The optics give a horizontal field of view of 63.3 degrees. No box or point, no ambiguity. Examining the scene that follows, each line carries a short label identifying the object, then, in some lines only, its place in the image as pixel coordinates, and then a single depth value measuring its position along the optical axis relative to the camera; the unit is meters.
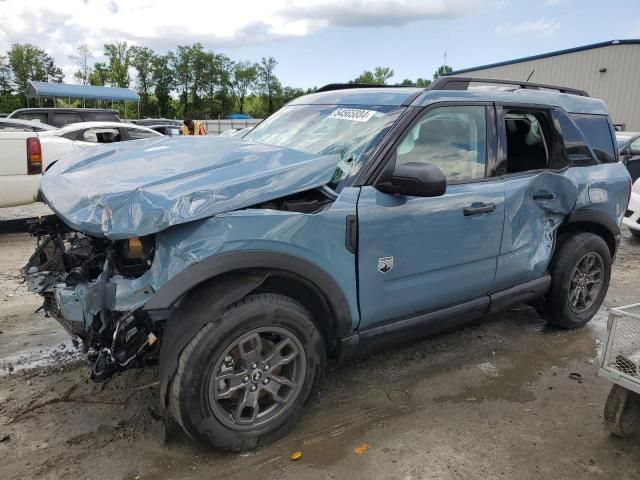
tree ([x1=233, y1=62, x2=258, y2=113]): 60.19
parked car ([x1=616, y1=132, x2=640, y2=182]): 10.01
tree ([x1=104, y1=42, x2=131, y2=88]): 55.44
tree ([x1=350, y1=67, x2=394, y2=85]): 78.50
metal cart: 2.63
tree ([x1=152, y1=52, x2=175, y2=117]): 55.88
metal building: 20.53
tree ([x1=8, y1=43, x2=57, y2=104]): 53.12
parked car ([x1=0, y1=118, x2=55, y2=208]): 6.88
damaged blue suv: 2.42
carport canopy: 33.12
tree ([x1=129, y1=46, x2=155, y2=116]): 56.53
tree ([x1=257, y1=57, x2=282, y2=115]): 61.44
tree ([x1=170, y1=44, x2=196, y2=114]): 57.22
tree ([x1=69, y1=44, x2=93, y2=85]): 54.81
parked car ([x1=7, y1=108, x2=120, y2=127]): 14.91
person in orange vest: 11.33
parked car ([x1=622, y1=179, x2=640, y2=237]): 7.87
